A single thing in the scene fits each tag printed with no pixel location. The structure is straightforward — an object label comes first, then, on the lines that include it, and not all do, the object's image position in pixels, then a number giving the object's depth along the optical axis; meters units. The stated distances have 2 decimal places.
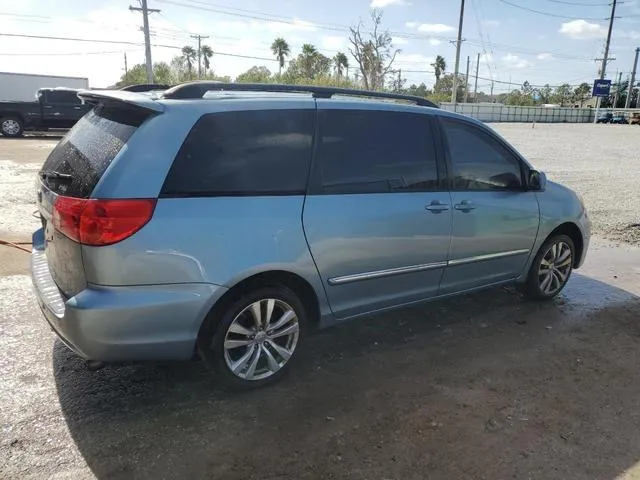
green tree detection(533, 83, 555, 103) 103.38
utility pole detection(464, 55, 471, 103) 68.12
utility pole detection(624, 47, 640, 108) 85.57
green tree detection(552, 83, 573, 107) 108.00
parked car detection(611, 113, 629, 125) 70.06
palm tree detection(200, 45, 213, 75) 87.50
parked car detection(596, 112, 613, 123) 71.56
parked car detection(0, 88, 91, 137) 19.86
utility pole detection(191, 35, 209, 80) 63.00
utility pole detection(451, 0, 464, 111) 43.47
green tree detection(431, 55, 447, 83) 99.89
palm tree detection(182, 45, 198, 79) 81.94
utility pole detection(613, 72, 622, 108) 94.02
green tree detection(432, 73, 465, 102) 72.61
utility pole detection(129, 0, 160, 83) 34.06
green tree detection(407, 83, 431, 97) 77.38
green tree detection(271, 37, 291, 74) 83.81
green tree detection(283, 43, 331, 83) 58.71
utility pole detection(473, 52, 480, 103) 92.81
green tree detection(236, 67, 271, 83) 59.69
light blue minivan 2.75
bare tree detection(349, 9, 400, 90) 27.52
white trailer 31.00
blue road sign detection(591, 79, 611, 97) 67.62
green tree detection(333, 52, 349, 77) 76.15
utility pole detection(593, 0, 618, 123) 67.62
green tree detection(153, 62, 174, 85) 59.47
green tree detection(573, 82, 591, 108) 108.06
